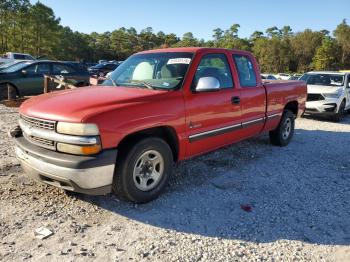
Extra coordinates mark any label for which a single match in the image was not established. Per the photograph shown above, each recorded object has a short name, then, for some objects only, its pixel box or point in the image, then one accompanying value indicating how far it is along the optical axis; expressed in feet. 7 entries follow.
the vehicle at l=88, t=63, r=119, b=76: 93.46
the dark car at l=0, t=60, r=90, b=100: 38.32
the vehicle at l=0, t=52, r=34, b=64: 100.83
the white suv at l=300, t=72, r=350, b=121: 35.53
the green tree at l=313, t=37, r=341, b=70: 206.28
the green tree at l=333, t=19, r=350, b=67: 222.07
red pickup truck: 11.55
